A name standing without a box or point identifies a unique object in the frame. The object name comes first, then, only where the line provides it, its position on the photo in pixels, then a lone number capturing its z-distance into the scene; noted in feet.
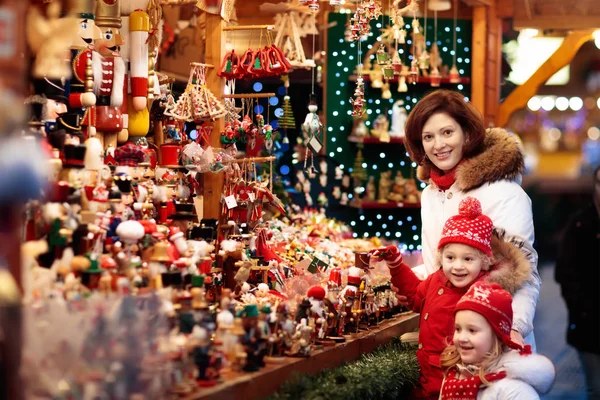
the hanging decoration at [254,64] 14.90
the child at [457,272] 12.78
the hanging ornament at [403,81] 24.33
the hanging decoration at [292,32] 19.89
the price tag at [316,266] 15.26
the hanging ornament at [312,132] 16.87
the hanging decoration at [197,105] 14.43
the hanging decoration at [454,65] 27.22
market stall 8.50
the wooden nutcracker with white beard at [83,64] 11.68
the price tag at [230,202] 14.79
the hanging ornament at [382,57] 17.26
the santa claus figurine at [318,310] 12.29
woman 13.56
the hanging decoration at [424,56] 26.08
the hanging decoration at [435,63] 26.73
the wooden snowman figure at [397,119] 27.55
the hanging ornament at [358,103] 16.56
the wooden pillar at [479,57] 27.78
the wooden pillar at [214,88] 14.98
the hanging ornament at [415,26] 19.14
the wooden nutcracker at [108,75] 12.59
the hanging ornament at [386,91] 26.76
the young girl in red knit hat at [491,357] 11.96
